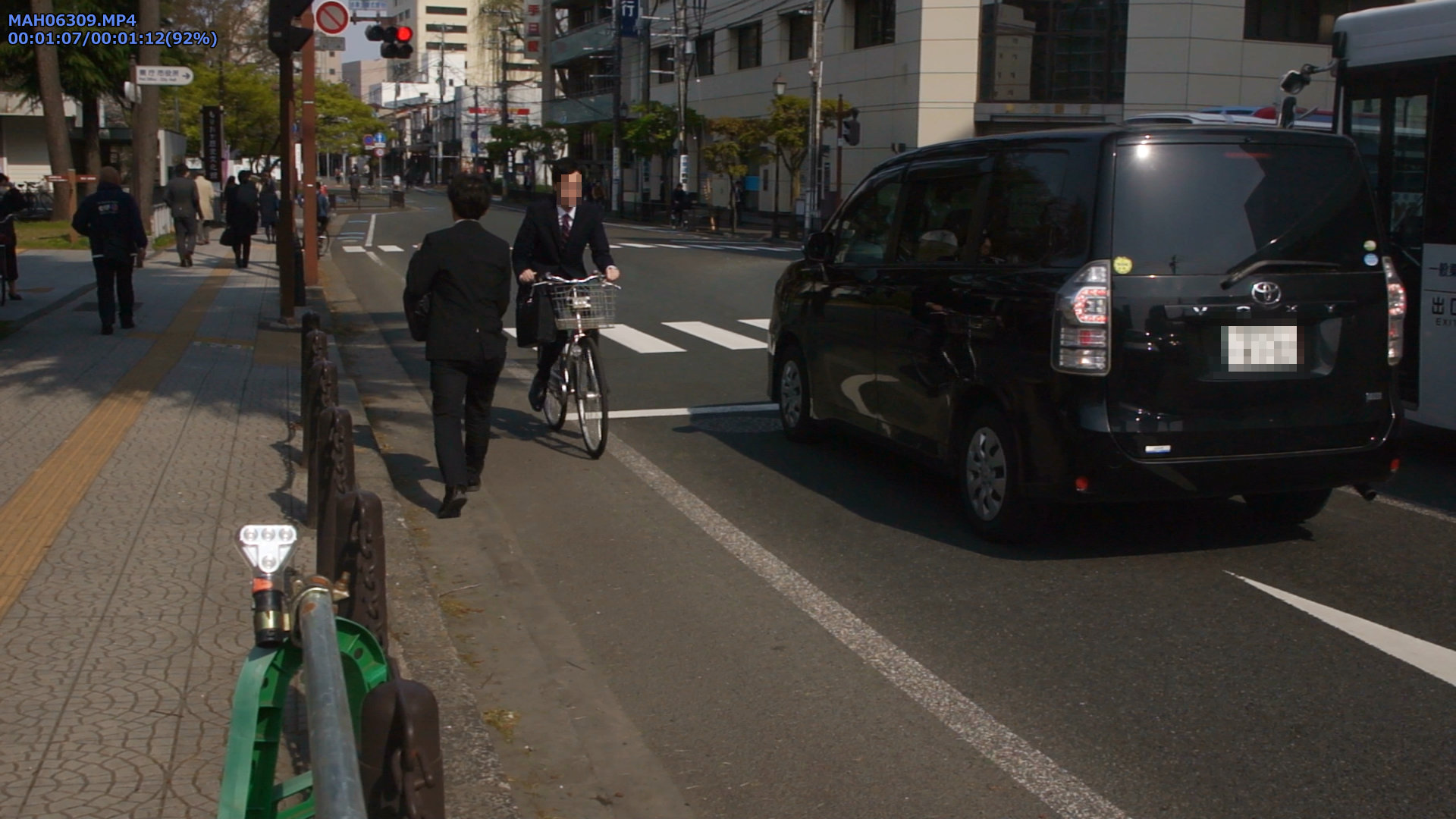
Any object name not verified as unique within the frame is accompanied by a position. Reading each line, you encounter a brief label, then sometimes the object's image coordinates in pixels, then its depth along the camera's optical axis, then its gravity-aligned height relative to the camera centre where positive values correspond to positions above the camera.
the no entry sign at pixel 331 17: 18.31 +2.31
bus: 8.55 +0.33
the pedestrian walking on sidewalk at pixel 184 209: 24.12 -0.35
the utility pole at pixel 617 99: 60.50 +4.14
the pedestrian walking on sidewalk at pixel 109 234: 14.03 -0.48
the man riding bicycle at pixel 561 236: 8.96 -0.27
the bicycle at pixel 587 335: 8.60 -0.90
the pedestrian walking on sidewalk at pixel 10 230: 17.00 -0.54
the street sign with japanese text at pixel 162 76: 20.72 +1.70
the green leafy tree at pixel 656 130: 55.62 +2.63
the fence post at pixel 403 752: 2.24 -0.92
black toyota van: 5.96 -0.54
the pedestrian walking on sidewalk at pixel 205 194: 27.08 -0.10
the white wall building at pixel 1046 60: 39.66 +4.22
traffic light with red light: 19.61 +2.17
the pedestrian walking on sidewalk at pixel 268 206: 31.22 -0.37
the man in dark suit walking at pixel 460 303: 6.98 -0.56
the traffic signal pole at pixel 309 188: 20.52 +0.04
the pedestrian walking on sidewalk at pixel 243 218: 24.08 -0.50
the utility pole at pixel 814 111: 38.59 +2.42
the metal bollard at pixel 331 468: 4.37 -0.99
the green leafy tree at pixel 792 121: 43.12 +2.40
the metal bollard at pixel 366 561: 3.69 -1.00
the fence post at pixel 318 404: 5.80 -0.95
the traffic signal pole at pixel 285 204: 15.48 -0.16
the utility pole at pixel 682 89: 53.28 +4.18
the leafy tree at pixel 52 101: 30.31 +1.90
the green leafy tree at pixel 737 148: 44.59 +1.60
